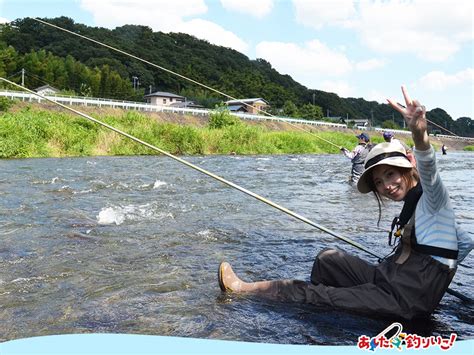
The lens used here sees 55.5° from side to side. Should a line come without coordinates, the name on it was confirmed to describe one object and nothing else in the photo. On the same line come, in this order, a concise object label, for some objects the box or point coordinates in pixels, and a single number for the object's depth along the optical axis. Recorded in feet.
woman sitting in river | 9.33
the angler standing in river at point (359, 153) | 36.58
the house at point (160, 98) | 258.78
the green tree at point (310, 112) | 299.99
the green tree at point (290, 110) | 289.74
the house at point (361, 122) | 362.74
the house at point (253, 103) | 249.75
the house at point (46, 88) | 191.21
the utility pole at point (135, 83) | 305.73
